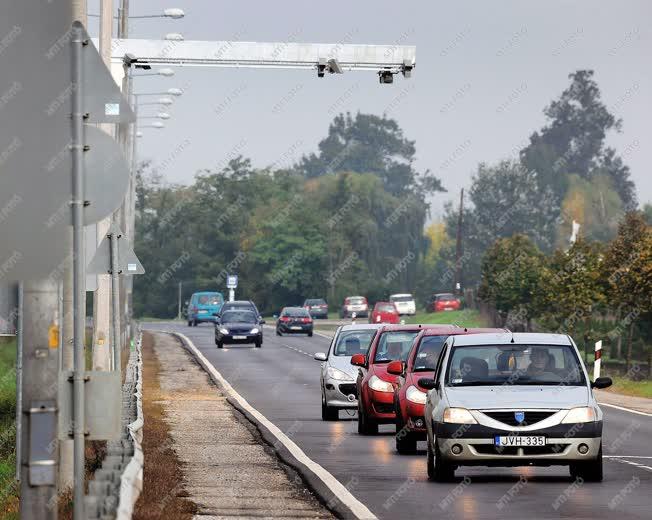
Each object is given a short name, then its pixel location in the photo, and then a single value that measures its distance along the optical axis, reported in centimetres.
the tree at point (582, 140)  19000
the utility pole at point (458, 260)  12738
